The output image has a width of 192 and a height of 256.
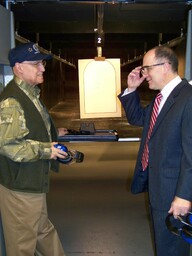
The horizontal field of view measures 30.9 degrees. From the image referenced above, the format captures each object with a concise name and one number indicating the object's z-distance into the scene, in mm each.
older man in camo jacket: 1722
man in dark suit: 1508
